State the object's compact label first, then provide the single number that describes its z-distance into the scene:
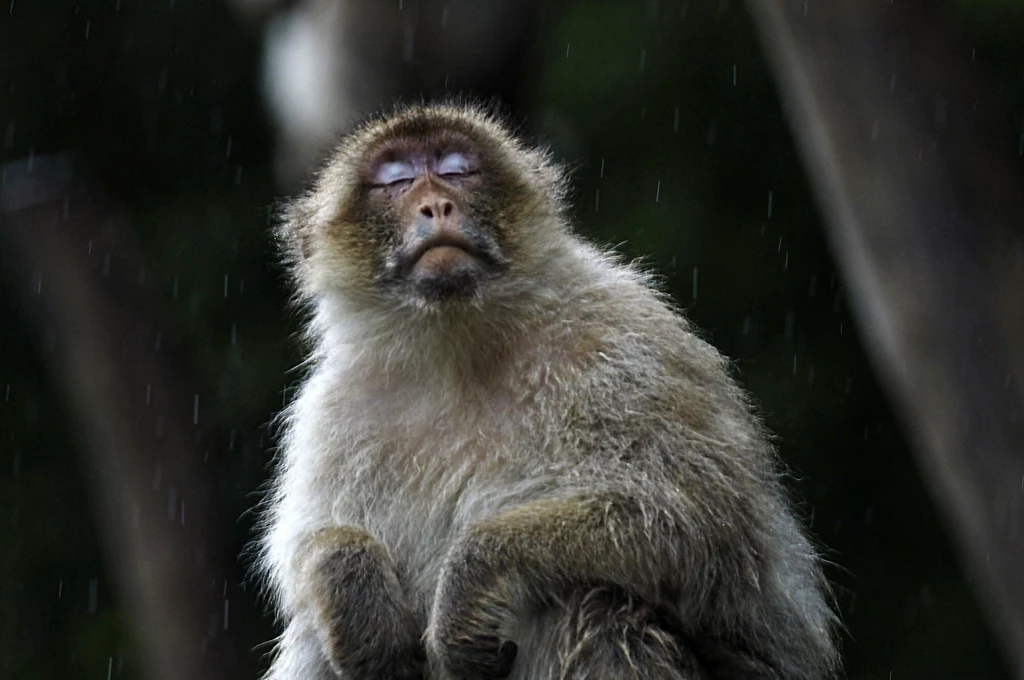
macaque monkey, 8.29
